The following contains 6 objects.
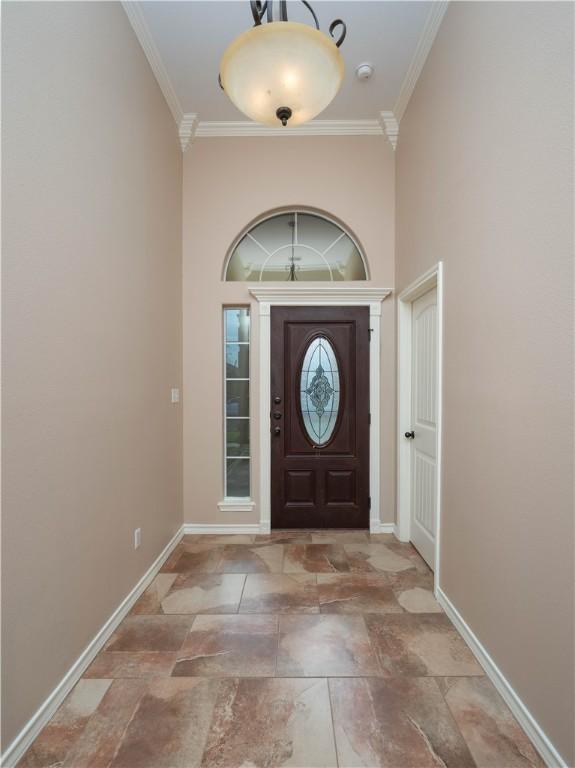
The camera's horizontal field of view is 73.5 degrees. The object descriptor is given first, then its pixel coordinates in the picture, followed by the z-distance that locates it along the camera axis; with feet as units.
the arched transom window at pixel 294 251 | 11.90
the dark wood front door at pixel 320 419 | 11.66
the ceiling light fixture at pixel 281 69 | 4.41
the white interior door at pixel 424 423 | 9.13
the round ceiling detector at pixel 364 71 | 9.39
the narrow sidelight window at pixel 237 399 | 11.96
